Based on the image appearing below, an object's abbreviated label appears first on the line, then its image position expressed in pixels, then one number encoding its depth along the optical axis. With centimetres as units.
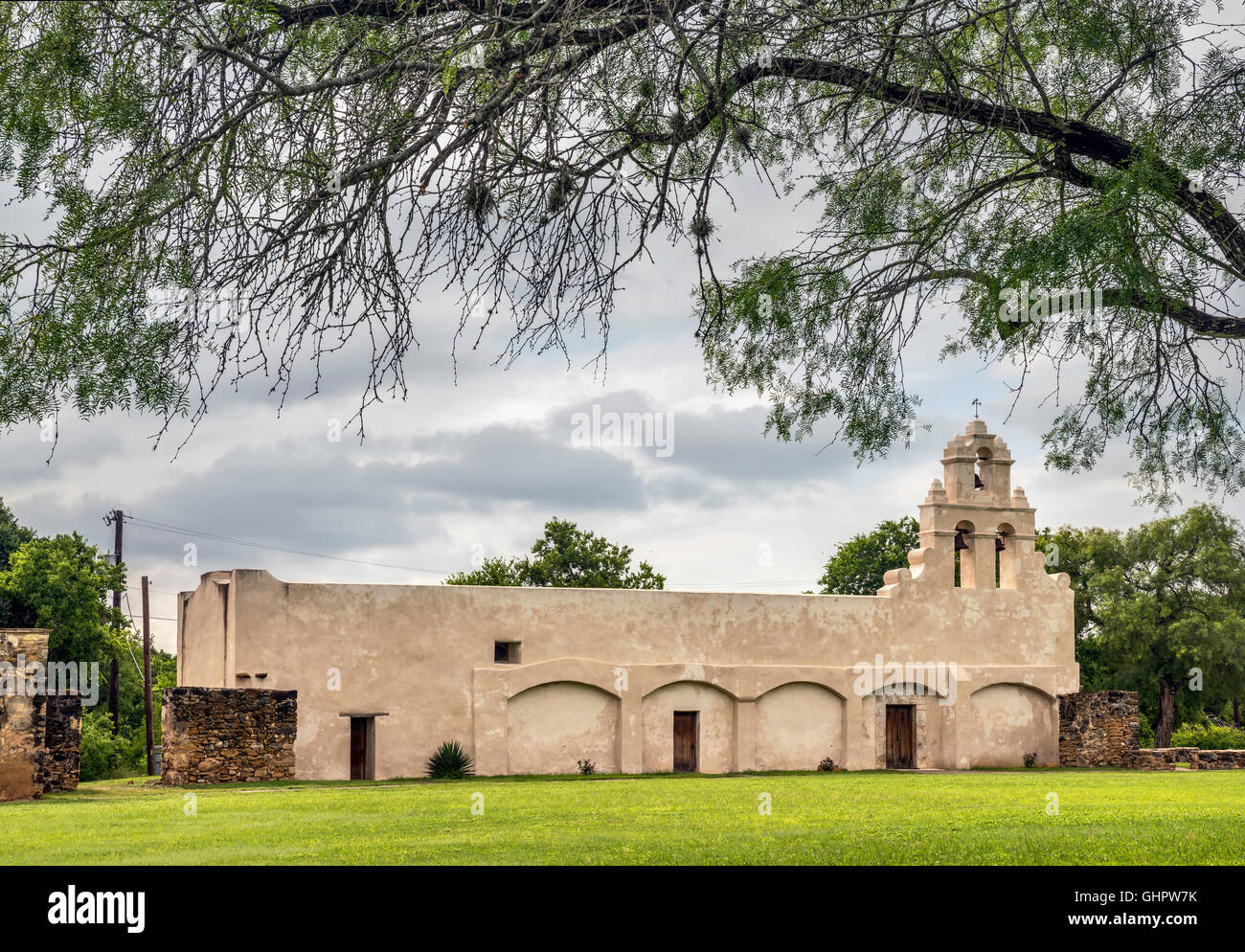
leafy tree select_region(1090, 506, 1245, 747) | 4503
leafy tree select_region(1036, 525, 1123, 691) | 4869
